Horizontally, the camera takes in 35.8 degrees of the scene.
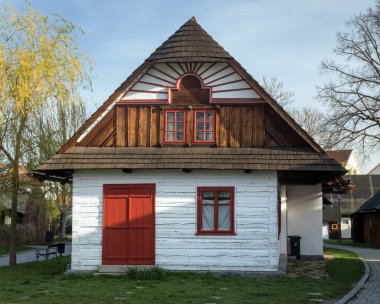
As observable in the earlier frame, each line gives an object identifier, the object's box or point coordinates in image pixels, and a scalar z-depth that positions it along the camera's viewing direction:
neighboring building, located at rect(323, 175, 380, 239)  56.12
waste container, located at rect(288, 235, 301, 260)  22.22
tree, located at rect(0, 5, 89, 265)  19.47
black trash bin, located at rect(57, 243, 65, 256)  26.19
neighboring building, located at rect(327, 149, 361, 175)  76.04
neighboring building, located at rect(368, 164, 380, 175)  89.39
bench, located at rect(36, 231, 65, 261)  26.15
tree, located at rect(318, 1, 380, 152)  36.16
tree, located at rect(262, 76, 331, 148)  37.12
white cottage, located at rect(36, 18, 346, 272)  17.00
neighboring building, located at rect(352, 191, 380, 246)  41.41
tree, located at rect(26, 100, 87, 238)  21.42
